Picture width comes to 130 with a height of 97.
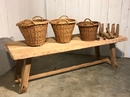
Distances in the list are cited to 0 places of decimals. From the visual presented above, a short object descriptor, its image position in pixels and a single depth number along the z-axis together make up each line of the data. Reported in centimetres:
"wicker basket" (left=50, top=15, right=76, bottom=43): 173
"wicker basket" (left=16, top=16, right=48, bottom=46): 157
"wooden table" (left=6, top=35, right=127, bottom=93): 155
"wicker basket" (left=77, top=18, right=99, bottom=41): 186
